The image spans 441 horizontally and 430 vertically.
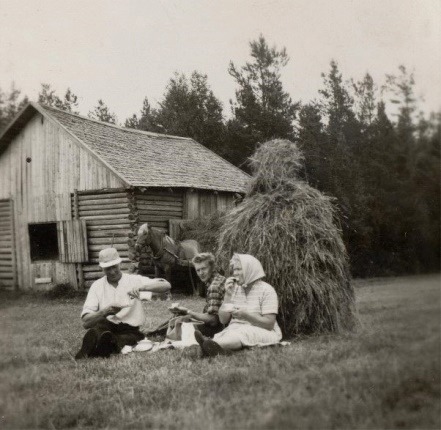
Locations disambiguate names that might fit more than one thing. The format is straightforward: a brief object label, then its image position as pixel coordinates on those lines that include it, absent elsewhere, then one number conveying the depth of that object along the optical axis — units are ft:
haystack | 24.16
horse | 48.11
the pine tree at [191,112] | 58.75
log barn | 53.93
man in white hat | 22.70
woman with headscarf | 21.45
